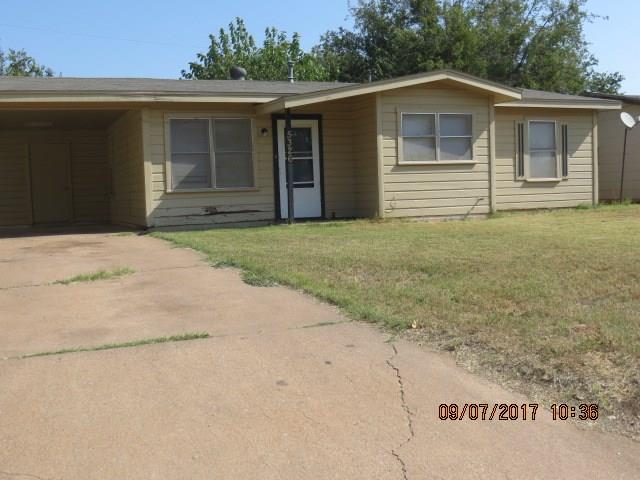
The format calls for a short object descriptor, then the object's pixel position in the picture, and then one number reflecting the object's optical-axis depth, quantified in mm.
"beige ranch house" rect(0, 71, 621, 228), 13109
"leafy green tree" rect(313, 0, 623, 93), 38844
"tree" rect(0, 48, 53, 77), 45125
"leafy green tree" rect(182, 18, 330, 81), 41375
